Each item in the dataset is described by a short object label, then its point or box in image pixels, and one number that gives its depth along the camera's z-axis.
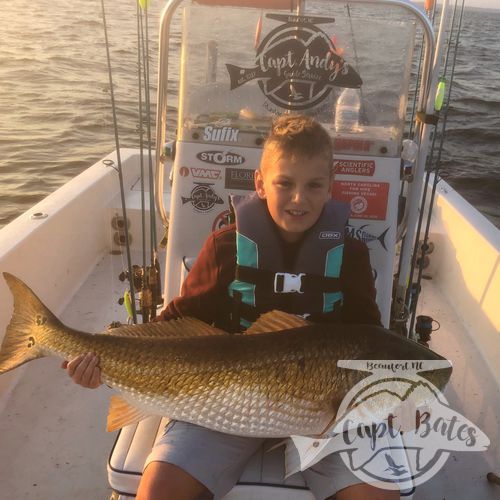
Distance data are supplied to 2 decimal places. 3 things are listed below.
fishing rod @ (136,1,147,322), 3.26
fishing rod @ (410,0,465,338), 3.62
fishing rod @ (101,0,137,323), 3.35
